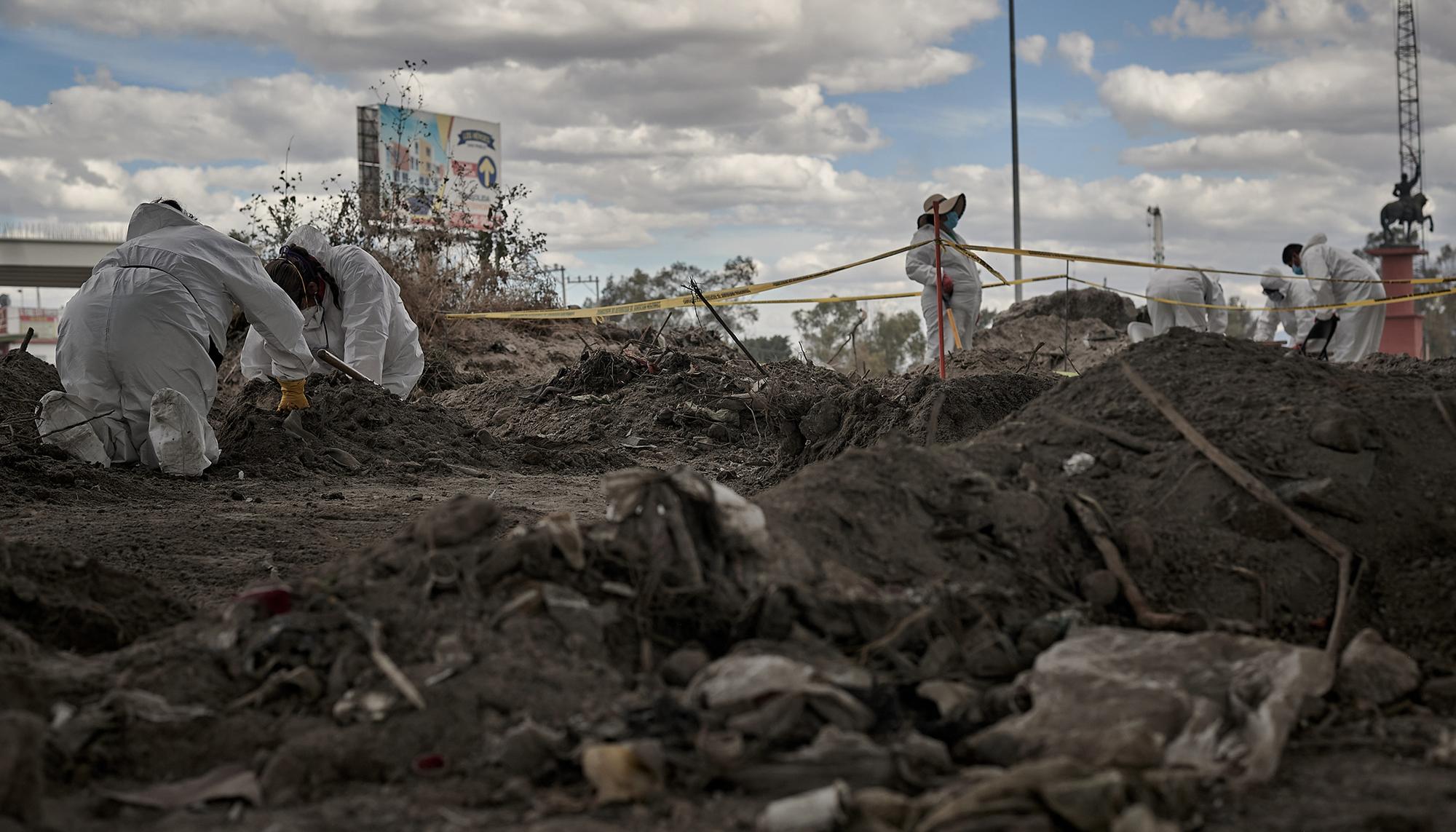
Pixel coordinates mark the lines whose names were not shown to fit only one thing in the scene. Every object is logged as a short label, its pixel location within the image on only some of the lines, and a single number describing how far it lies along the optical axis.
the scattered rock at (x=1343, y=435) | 4.09
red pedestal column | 20.33
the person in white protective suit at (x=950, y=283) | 12.37
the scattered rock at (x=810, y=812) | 2.28
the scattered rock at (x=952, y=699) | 2.79
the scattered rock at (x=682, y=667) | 2.85
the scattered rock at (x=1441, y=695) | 2.96
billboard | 19.64
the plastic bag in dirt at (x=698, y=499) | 3.27
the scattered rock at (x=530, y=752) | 2.57
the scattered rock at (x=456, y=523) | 3.24
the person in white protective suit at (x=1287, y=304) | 15.30
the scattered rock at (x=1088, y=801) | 2.22
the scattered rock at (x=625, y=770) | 2.45
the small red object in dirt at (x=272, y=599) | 3.09
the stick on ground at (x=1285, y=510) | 3.49
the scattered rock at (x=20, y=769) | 2.32
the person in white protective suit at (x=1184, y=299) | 15.63
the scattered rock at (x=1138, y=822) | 2.15
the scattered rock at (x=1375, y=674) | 2.99
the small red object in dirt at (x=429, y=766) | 2.60
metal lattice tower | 39.16
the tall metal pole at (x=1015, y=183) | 21.95
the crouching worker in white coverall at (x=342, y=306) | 10.12
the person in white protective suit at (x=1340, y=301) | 14.12
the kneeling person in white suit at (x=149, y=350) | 7.66
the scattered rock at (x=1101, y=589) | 3.48
